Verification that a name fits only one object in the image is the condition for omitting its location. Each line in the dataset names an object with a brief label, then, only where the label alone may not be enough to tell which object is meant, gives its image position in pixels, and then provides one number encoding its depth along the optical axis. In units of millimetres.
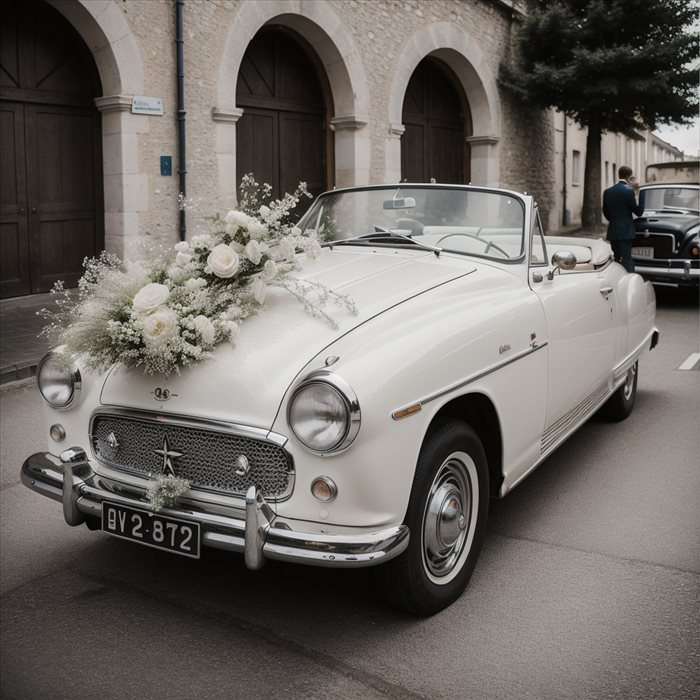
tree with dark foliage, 20219
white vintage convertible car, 2857
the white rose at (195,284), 3365
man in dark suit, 11352
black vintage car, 11633
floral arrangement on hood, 3164
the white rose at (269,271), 3492
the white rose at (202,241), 3627
